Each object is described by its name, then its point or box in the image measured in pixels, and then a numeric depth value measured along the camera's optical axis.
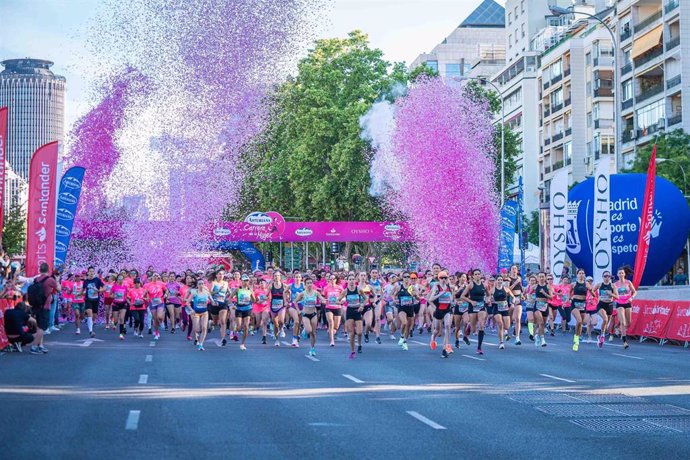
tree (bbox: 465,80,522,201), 63.53
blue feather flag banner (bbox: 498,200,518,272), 42.28
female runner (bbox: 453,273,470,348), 25.66
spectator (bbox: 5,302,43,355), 23.77
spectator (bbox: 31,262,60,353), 24.34
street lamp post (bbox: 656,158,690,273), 52.45
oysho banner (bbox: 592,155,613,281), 33.62
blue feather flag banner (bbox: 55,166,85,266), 35.12
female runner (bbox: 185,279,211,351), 26.36
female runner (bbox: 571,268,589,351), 28.90
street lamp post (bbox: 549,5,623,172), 41.35
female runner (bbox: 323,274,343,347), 25.27
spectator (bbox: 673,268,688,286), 53.56
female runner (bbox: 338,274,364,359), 23.81
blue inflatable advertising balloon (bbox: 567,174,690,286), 39.94
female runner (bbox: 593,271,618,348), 27.86
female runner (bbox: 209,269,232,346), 27.05
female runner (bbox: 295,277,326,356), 25.00
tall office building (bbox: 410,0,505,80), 131.00
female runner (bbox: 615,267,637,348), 27.78
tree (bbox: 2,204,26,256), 72.38
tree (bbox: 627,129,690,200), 54.28
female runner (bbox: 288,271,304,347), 27.43
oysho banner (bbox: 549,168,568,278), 36.47
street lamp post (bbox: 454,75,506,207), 64.28
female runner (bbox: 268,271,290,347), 27.92
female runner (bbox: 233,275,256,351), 26.97
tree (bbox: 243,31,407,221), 62.44
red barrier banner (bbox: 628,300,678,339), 28.94
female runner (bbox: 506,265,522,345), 27.38
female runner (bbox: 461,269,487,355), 24.99
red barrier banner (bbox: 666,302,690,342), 27.69
